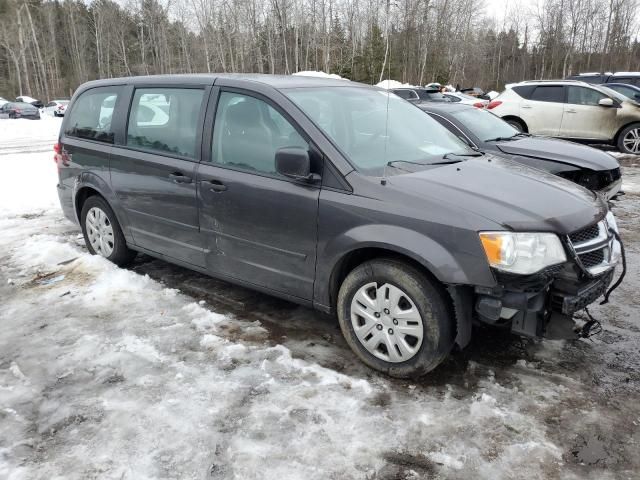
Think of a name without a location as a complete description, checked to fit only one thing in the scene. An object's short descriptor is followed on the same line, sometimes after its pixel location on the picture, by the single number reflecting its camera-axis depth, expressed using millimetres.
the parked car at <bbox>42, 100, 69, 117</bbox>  33881
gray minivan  2816
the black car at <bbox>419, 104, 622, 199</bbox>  6453
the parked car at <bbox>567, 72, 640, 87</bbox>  17859
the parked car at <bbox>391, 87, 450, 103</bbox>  12569
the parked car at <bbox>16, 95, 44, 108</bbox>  37681
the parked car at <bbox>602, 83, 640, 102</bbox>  14711
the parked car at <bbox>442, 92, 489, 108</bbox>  19453
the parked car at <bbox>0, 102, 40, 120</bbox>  27734
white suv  11914
